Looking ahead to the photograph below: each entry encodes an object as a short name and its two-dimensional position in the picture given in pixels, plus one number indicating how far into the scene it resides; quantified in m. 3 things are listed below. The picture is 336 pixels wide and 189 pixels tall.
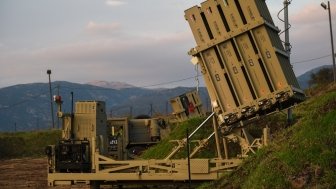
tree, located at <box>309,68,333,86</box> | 49.46
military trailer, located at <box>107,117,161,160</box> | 27.33
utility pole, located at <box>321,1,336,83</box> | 38.48
